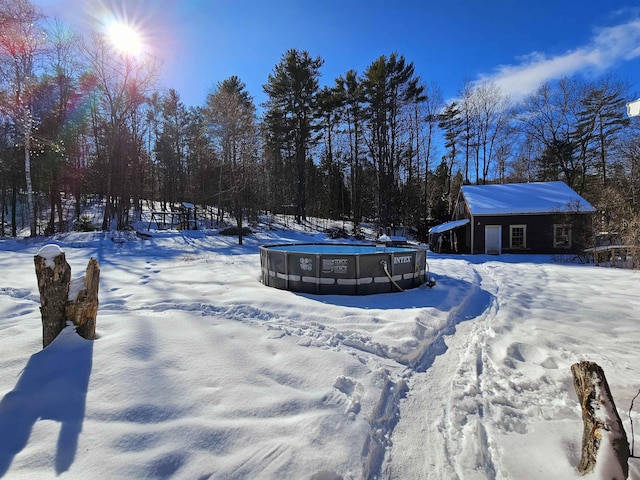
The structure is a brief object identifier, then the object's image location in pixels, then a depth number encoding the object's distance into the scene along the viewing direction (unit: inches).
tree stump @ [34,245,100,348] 127.2
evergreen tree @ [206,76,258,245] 777.6
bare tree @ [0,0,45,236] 496.7
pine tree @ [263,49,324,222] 1063.0
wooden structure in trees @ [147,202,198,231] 924.0
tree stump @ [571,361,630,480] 65.5
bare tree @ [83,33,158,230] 732.0
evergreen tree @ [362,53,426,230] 1029.2
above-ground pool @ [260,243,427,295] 292.4
